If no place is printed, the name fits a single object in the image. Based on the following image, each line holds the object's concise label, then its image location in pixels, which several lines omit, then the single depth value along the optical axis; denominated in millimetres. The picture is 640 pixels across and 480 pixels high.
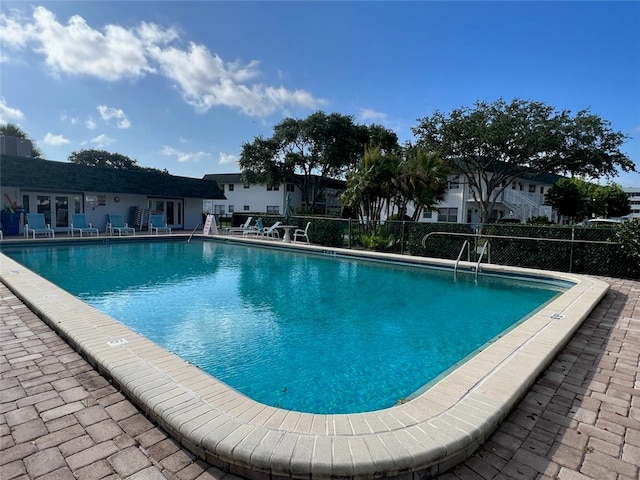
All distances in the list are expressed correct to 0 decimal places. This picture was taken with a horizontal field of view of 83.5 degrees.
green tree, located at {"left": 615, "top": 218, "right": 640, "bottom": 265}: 8547
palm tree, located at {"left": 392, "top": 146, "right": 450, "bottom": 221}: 14695
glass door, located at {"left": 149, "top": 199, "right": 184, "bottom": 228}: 23188
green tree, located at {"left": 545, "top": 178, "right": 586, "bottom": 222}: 28078
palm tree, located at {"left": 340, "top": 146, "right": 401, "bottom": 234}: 14984
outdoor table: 17031
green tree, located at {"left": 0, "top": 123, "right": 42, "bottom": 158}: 28016
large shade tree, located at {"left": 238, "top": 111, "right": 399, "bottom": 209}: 30203
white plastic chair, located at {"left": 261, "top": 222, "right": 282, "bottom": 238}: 18044
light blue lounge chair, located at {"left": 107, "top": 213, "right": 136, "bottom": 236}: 18881
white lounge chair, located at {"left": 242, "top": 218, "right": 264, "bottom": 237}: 19245
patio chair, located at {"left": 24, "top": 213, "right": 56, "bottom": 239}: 15516
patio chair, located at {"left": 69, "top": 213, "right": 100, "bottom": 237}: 17234
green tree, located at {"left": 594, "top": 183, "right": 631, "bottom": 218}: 42591
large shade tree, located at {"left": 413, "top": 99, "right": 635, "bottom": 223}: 18578
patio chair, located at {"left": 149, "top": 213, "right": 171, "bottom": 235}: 20686
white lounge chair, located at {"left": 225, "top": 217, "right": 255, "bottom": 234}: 19828
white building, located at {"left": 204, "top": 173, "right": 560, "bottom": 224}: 26859
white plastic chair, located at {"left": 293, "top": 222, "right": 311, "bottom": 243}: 16766
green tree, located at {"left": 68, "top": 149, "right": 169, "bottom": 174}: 45312
